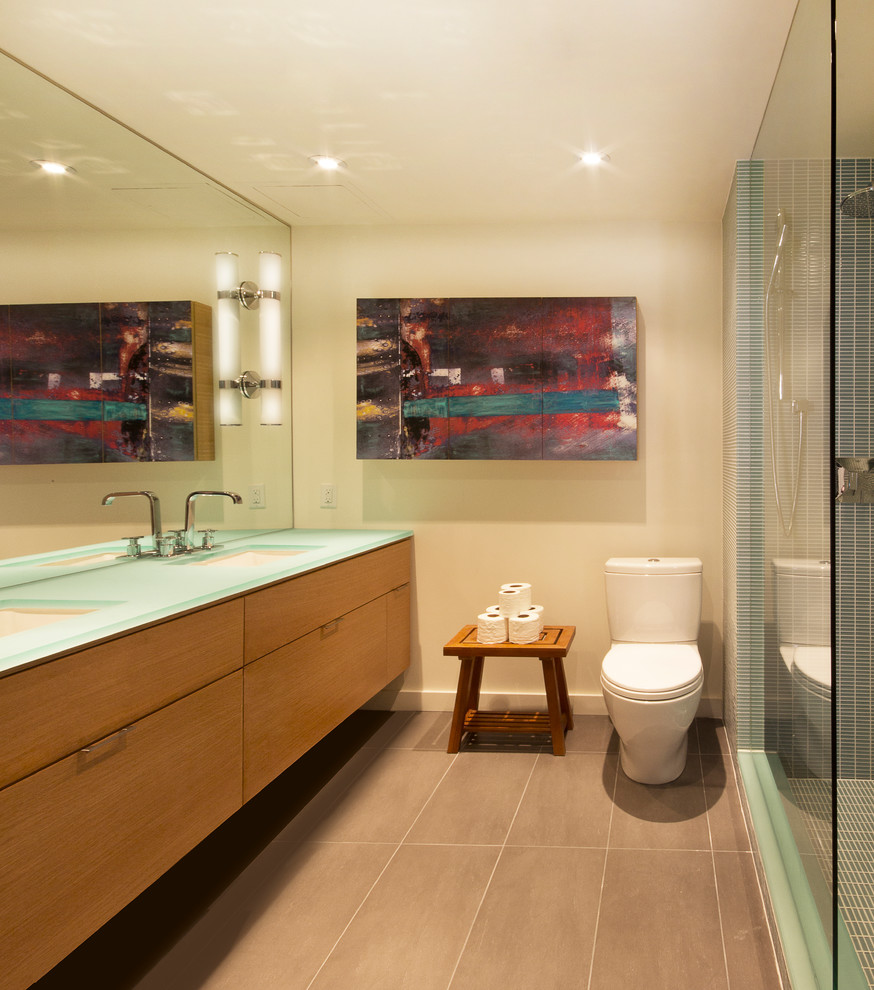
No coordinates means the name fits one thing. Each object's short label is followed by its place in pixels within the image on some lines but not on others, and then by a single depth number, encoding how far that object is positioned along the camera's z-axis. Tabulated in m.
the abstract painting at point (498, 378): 3.53
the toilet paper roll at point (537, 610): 3.31
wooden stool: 3.20
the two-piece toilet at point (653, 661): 2.71
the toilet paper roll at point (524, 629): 3.24
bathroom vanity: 1.40
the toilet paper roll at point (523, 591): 3.36
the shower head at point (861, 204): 1.90
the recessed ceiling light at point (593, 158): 2.83
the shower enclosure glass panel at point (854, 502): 1.48
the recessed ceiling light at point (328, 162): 2.90
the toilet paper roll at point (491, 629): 3.25
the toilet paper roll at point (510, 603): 3.32
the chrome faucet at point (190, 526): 2.81
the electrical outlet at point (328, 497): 3.86
